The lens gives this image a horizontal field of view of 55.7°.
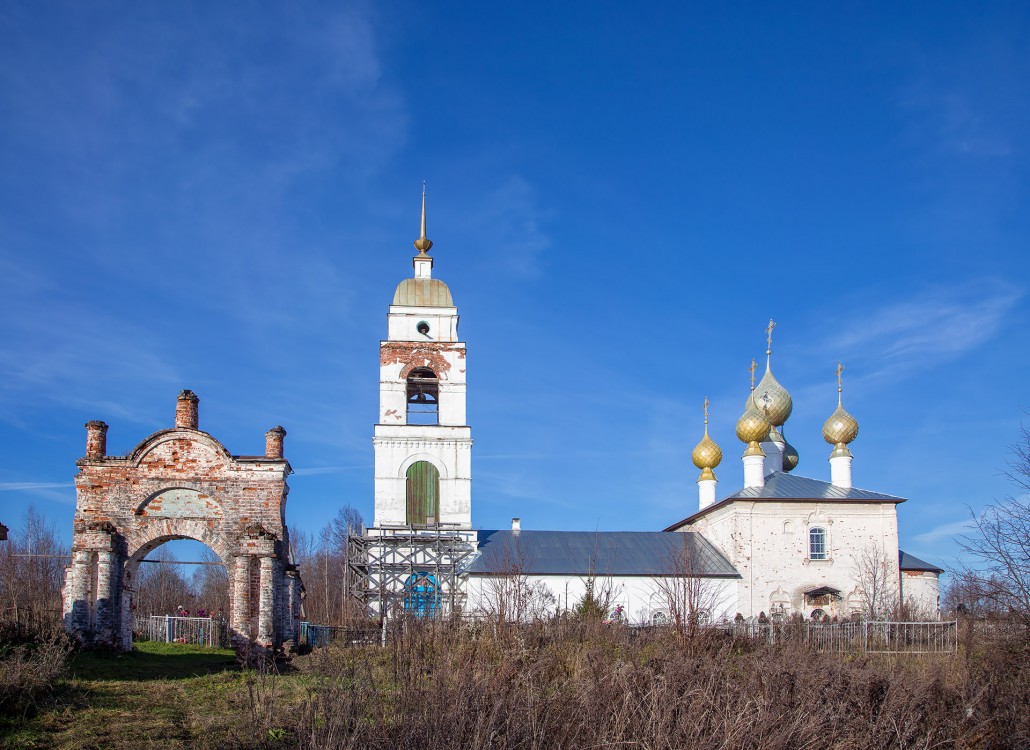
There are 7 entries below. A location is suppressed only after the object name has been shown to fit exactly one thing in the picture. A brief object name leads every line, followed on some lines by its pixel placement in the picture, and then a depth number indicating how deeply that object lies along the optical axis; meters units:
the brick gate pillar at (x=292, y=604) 17.80
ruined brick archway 16.06
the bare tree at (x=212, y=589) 47.62
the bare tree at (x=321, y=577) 33.00
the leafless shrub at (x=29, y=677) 9.13
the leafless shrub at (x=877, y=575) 29.91
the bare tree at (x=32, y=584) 15.12
